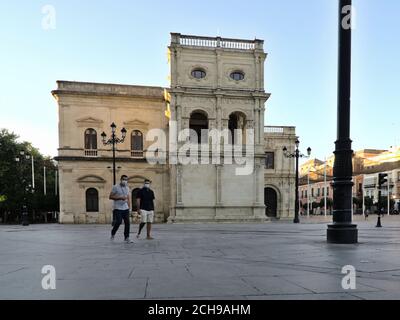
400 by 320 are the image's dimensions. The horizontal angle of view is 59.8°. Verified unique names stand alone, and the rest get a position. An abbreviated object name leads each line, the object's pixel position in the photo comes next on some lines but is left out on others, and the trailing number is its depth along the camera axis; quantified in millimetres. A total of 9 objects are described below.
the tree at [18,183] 39250
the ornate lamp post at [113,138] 23469
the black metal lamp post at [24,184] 38819
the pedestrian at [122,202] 10359
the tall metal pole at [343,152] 8945
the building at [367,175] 76750
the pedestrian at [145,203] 10945
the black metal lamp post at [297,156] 27691
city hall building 29594
